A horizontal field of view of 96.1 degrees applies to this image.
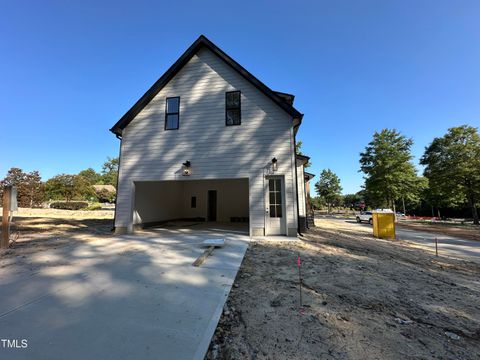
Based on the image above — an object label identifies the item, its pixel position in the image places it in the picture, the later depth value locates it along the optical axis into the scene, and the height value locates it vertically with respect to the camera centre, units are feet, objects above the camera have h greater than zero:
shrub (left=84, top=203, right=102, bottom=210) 96.12 -1.89
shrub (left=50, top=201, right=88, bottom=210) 97.24 -1.02
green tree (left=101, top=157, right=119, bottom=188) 229.04 +36.53
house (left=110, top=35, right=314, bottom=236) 27.55 +8.94
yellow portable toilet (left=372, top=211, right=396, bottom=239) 36.17 -3.76
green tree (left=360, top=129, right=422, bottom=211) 80.18 +13.34
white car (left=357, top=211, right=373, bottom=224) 71.14 -4.49
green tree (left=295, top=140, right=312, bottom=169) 77.74 +21.20
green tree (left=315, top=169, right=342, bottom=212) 140.36 +11.29
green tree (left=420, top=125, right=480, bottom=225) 71.41 +13.19
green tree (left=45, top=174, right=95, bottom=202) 115.65 +8.39
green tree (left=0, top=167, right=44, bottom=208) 94.17 +7.71
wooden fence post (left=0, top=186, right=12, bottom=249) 19.71 -1.51
